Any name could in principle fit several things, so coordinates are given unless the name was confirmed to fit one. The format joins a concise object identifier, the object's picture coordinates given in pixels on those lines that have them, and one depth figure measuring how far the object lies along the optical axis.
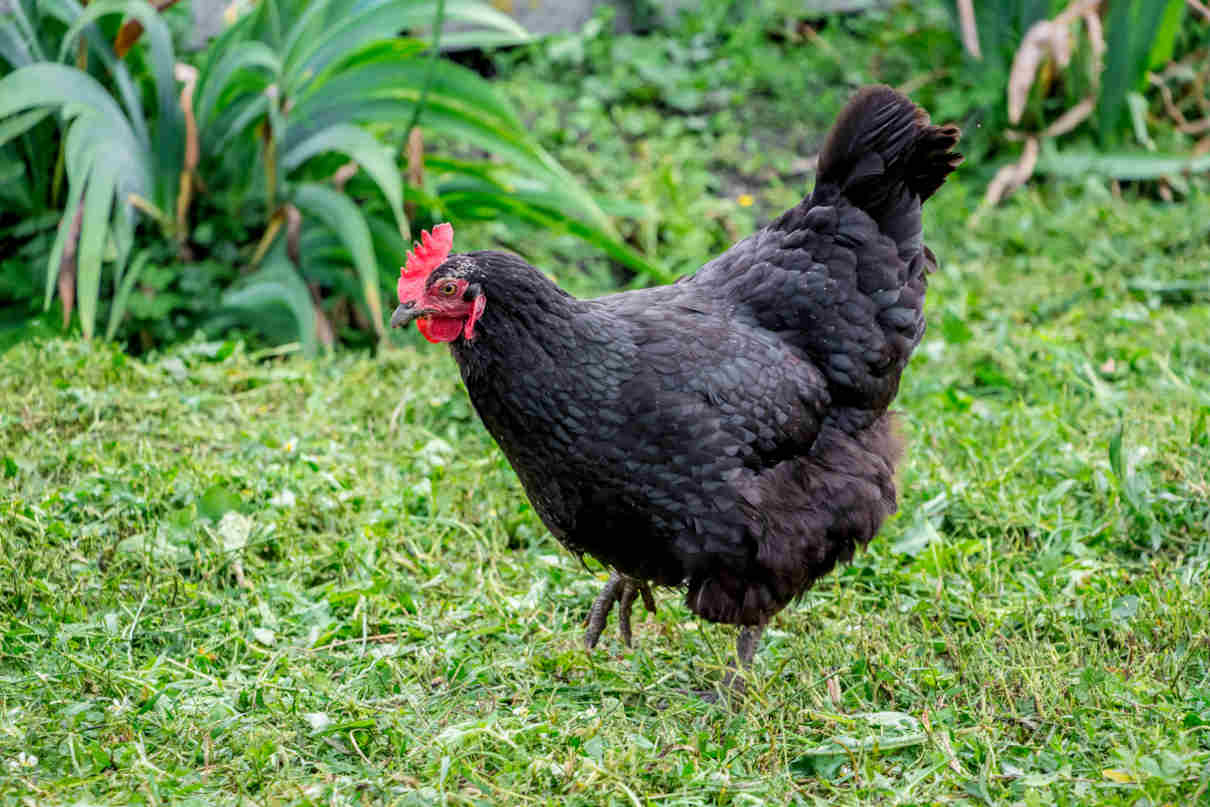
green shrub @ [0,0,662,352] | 4.71
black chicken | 2.89
